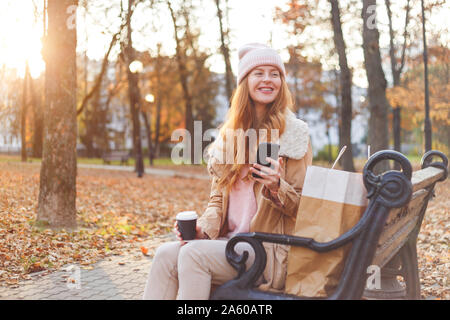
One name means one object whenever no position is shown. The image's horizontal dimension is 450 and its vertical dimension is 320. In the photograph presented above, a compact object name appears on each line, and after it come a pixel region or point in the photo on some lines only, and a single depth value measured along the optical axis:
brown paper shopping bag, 2.01
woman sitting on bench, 2.34
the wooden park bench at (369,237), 1.88
